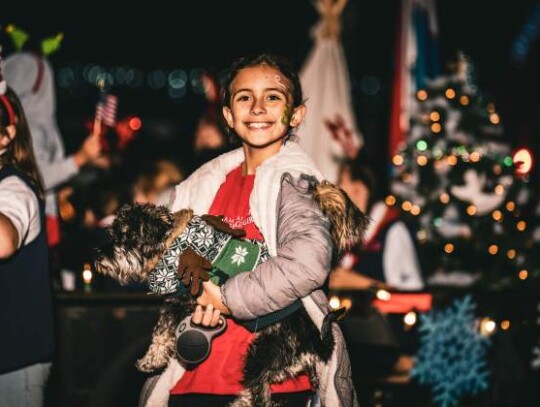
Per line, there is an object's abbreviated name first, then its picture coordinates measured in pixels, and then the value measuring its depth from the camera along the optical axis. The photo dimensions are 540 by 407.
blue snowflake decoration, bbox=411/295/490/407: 5.47
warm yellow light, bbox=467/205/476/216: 7.60
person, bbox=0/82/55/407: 3.51
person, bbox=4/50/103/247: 5.88
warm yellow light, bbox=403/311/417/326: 5.66
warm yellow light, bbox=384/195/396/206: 7.26
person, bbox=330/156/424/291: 6.46
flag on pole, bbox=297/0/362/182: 8.41
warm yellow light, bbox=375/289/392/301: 5.55
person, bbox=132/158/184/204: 7.49
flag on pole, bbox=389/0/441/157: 9.27
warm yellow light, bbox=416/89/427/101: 8.04
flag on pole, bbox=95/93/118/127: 5.78
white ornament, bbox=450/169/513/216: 7.60
